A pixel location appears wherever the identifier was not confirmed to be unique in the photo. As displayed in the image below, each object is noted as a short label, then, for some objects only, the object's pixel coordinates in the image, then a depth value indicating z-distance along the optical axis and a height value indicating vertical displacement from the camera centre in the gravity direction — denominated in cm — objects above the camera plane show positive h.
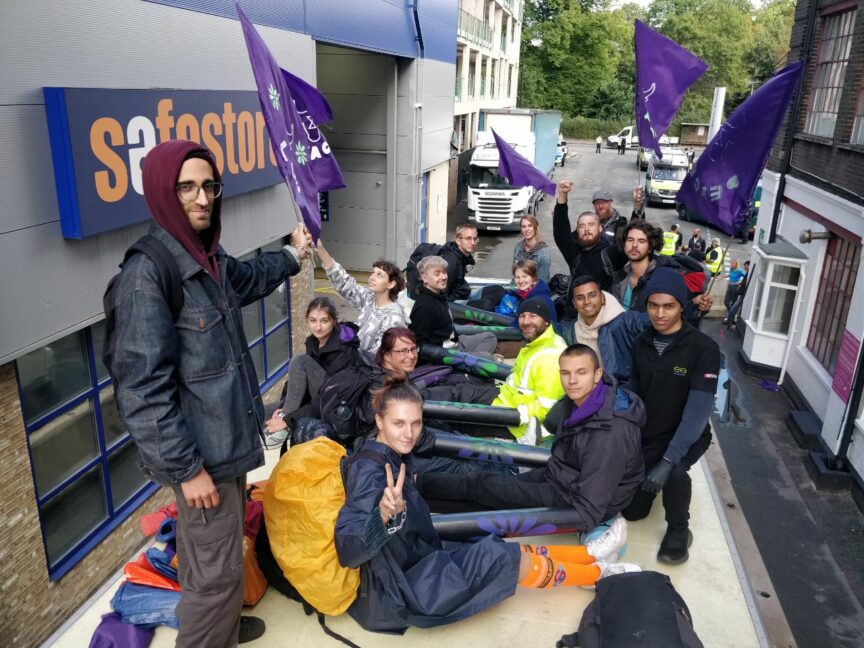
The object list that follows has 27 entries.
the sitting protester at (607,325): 527 -149
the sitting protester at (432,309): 611 -169
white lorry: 2498 -179
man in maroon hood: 246 -99
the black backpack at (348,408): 463 -189
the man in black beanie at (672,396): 438 -172
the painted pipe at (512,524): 410 -229
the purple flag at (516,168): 1108 -76
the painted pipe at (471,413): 509 -209
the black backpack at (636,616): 315 -226
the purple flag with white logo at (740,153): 650 -24
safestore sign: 533 -25
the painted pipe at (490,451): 466 -214
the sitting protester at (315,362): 525 -182
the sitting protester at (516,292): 732 -194
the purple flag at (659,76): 730 +50
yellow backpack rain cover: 339 -195
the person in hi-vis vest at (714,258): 1664 -307
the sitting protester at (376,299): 607 -159
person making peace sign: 336 -219
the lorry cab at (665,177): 3155 -233
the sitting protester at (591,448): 395 -181
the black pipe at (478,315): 825 -226
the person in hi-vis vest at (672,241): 1668 -277
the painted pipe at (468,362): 625 -211
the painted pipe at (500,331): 771 -227
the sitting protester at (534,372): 502 -178
